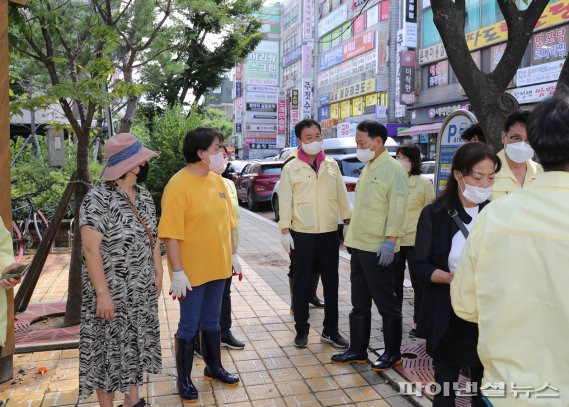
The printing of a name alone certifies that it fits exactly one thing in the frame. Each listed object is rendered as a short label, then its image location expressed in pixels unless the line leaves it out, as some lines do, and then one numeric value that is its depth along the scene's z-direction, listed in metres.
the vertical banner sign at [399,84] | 27.69
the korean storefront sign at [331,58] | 38.59
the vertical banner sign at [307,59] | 43.94
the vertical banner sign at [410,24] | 27.06
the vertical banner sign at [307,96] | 43.44
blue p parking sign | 5.20
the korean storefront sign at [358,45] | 33.09
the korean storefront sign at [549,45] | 18.31
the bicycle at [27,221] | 8.54
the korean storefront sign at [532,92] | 18.80
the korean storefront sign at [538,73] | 18.42
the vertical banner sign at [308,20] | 43.62
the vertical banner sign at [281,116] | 51.56
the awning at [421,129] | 25.03
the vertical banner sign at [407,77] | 27.41
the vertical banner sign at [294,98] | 46.59
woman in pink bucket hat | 2.82
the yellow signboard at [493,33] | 18.28
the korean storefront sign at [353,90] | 33.15
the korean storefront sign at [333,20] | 38.19
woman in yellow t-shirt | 3.28
